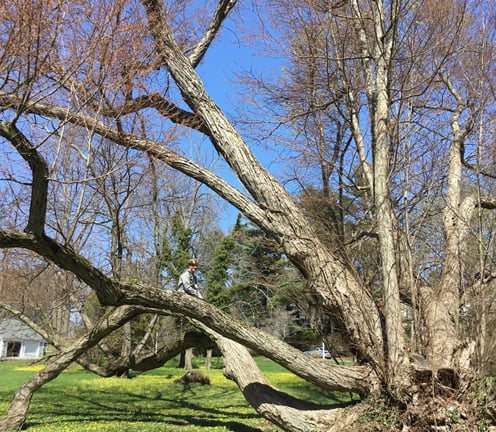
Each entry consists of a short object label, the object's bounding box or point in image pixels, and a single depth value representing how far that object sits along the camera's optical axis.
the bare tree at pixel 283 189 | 5.49
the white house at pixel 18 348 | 45.50
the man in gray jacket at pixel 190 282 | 7.77
